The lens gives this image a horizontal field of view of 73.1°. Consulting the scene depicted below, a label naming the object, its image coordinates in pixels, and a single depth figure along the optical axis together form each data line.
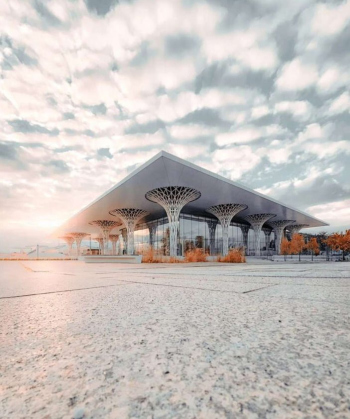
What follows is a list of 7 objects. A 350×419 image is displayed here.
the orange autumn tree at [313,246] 39.76
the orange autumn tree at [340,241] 26.23
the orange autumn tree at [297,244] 34.88
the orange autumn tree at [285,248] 35.05
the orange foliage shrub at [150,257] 14.75
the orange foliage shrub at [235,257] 14.02
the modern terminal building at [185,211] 17.31
